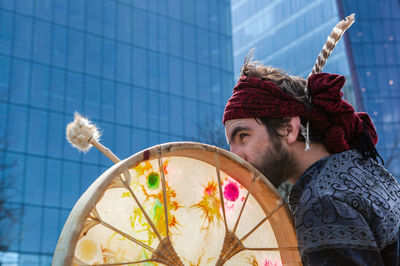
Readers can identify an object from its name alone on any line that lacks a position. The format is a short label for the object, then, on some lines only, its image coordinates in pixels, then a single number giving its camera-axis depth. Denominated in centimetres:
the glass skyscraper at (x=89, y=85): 2205
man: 180
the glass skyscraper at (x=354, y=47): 3566
